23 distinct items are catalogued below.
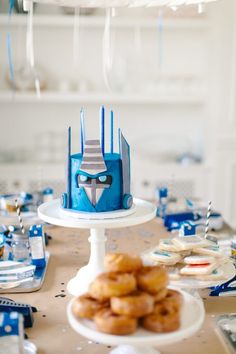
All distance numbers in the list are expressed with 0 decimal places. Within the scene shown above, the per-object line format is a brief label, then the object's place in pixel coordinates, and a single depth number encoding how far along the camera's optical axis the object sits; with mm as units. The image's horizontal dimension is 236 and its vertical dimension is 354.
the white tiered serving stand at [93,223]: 1331
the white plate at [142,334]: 933
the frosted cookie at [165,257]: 1399
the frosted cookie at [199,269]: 1325
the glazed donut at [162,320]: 956
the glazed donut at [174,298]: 1012
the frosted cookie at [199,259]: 1364
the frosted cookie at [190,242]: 1448
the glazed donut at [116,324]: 937
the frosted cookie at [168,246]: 1455
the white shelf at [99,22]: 3525
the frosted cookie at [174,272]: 1306
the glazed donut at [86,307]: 985
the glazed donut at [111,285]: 964
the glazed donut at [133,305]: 944
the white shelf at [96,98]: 3562
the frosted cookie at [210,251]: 1418
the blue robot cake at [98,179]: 1396
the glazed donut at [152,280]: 991
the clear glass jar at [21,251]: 1692
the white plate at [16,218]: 2066
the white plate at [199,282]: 1273
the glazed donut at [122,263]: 1005
